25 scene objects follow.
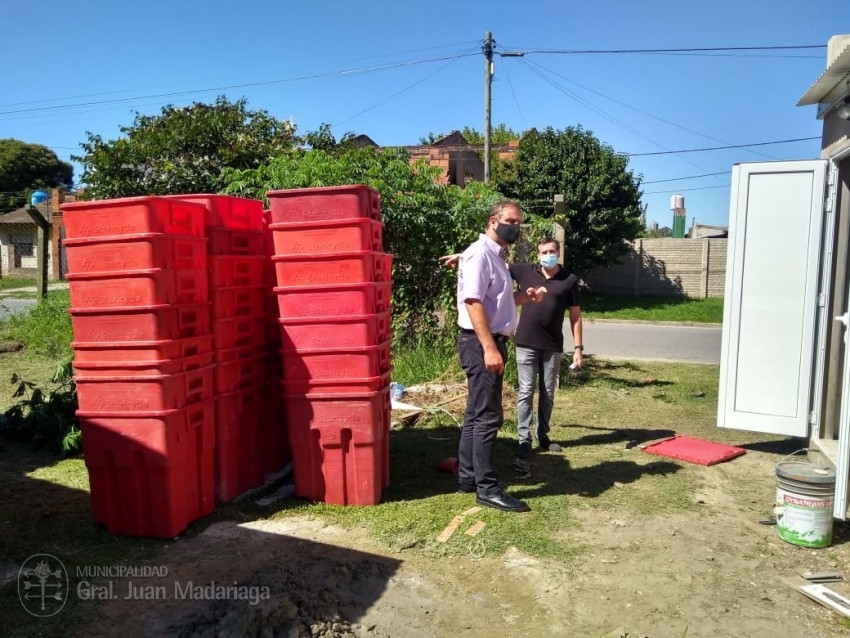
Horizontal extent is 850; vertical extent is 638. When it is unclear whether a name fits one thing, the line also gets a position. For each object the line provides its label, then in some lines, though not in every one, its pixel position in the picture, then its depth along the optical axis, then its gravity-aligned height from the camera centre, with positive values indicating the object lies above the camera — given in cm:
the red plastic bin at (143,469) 392 -126
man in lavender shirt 436 -49
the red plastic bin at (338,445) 440 -124
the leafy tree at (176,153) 1103 +188
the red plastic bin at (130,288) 384 -16
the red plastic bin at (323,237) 428 +16
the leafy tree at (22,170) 4538 +649
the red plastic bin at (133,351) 387 -54
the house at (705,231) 4364 +225
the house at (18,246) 3769 +85
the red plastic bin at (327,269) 430 -5
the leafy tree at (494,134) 5511 +1110
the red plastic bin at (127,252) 382 +5
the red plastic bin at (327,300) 432 -26
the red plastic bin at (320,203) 428 +38
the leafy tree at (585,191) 2041 +226
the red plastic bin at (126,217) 380 +26
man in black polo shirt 574 -61
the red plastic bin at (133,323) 386 -37
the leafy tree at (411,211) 860 +68
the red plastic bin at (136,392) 388 -79
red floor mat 581 -172
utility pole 2002 +586
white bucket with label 398 -149
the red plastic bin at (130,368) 388 -64
